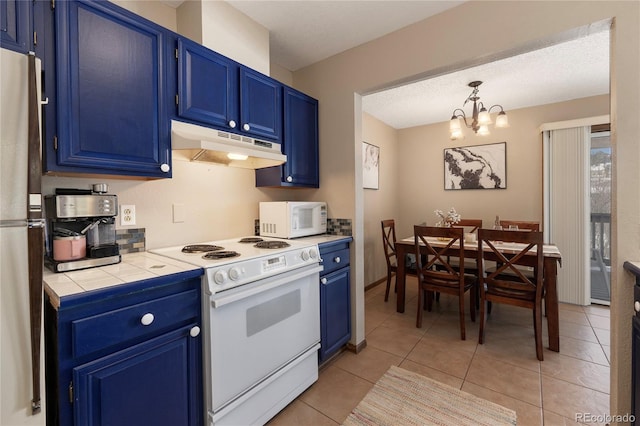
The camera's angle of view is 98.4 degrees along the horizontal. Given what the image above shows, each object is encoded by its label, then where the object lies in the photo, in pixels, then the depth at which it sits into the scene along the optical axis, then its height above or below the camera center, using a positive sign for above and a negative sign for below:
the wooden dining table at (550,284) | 2.30 -0.66
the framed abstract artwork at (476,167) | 3.97 +0.61
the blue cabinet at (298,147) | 2.26 +0.54
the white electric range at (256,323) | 1.34 -0.64
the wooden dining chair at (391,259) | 3.16 -0.69
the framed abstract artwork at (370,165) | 3.89 +0.64
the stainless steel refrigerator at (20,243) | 0.86 -0.10
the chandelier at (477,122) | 2.78 +0.88
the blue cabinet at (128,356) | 0.98 -0.58
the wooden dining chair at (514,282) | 2.21 -0.64
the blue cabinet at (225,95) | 1.62 +0.77
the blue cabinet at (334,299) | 2.06 -0.71
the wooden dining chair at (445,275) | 2.57 -0.66
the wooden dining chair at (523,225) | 3.22 -0.22
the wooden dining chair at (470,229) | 3.15 -0.32
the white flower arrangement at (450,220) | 3.26 -0.14
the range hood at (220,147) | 1.55 +0.39
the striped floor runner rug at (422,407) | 1.60 -1.23
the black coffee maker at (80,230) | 1.26 -0.09
